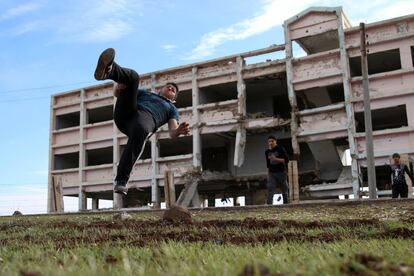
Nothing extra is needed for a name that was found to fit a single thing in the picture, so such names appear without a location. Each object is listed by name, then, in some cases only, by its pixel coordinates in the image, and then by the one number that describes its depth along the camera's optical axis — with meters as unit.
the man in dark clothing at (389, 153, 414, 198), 12.02
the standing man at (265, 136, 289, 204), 12.19
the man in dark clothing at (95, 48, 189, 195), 5.46
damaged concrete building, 19.66
